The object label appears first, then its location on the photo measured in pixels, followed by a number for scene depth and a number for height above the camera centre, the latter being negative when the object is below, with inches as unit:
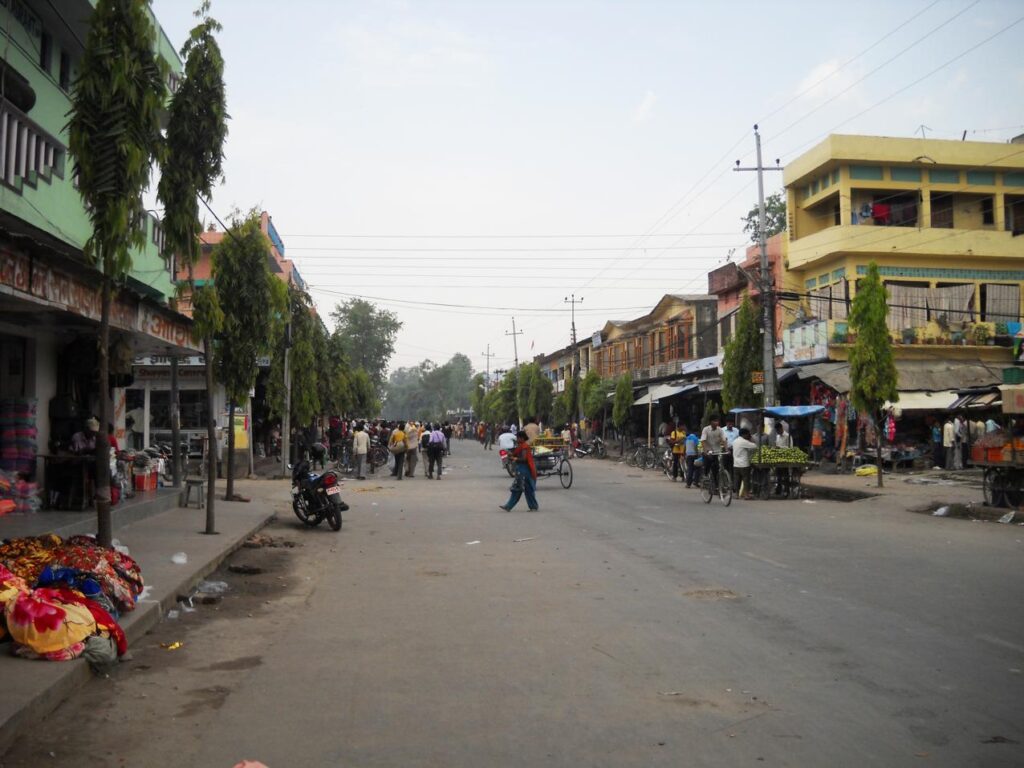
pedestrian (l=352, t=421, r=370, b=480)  1219.2 -18.3
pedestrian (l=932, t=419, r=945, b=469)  1184.8 -25.6
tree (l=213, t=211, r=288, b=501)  608.7 +87.8
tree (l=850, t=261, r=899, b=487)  943.7 +78.4
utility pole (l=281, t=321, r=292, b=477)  1146.7 +14.5
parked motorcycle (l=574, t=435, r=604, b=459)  1964.3 -36.7
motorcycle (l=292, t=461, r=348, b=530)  616.7 -45.3
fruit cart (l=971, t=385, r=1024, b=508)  659.4 -22.7
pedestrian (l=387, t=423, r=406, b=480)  1199.6 -20.9
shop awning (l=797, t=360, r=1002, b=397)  1250.6 +78.8
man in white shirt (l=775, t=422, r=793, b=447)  1172.5 -10.0
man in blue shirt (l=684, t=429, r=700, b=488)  999.0 -23.5
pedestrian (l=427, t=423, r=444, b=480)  1171.9 -20.9
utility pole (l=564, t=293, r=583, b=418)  2344.0 +163.9
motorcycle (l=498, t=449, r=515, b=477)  1067.7 -37.4
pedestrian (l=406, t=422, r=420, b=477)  1230.3 -21.6
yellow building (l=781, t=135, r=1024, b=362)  1369.3 +289.3
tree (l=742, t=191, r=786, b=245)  2374.5 +570.9
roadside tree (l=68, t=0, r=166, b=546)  319.0 +111.6
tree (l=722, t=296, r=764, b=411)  1342.3 +102.9
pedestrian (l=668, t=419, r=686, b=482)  1148.5 -25.0
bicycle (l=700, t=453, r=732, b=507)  772.6 -48.2
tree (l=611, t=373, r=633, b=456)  1930.4 +69.7
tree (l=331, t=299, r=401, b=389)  3858.3 +419.4
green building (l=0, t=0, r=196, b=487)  389.4 +72.4
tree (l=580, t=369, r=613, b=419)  2137.1 +85.9
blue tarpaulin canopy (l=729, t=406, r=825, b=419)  1021.8 +22.6
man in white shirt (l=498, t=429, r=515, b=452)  982.4 -9.1
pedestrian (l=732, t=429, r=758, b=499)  813.2 -17.6
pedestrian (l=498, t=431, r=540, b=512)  723.4 -34.1
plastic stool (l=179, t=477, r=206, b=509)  671.1 -44.4
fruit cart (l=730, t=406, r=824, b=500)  850.1 -39.5
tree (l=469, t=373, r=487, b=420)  4574.8 +195.4
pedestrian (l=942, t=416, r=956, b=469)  1138.0 -13.3
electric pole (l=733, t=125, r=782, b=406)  1144.2 +125.4
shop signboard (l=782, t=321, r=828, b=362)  1364.4 +136.3
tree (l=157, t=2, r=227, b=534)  434.3 +151.3
